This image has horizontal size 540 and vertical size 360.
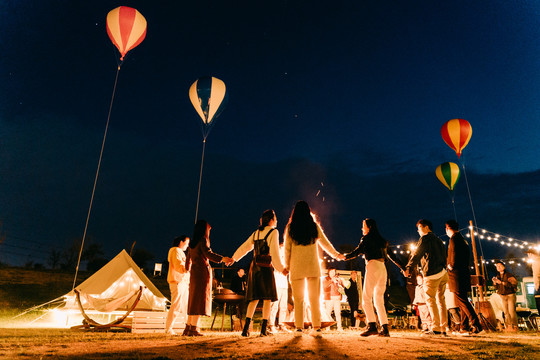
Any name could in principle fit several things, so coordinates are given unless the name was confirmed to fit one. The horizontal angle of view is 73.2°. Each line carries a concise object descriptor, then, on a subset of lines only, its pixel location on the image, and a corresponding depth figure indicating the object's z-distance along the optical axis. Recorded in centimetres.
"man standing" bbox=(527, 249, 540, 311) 894
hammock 677
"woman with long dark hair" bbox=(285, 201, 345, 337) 523
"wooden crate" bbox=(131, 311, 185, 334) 688
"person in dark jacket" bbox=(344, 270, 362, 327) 1101
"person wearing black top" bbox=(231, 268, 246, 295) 1015
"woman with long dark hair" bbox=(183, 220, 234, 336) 594
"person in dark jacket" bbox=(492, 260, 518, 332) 898
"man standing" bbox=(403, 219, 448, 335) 600
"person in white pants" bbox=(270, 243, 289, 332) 731
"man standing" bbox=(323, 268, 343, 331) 925
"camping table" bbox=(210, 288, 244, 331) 805
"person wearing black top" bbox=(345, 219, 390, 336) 561
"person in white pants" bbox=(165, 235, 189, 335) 667
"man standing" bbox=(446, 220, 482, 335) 615
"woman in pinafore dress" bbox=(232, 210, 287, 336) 532
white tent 873
